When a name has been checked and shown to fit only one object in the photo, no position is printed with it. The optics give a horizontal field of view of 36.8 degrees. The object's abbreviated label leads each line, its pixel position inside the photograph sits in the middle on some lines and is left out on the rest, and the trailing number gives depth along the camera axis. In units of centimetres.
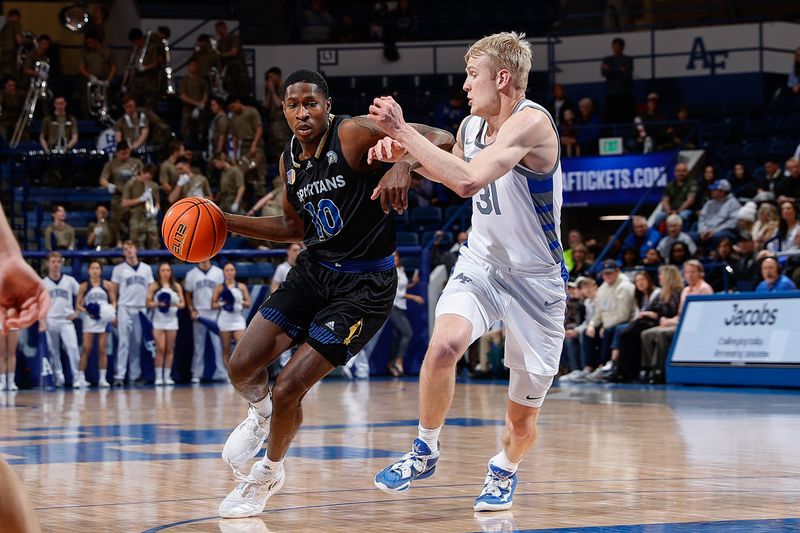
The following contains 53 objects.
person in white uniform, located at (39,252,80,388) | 1642
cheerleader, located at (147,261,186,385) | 1689
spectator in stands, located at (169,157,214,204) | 1767
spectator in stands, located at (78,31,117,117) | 2120
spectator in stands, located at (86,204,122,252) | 1778
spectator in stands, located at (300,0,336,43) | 2458
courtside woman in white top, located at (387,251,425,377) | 1817
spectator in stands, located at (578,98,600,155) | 2114
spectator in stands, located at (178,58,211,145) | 2098
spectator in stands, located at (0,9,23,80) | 2117
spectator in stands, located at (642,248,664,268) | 1644
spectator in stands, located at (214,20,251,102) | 2164
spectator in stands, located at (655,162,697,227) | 1792
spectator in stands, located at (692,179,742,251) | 1659
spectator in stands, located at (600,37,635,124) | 2123
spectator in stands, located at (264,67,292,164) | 2059
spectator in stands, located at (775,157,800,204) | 1591
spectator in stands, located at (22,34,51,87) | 2075
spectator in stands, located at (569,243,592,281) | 1756
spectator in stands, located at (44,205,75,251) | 1755
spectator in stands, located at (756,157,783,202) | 1691
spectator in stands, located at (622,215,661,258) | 1738
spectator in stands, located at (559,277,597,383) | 1622
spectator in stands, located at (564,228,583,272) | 1805
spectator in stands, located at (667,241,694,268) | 1588
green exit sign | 2045
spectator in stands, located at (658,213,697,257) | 1638
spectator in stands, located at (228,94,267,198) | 1956
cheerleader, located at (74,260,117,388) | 1658
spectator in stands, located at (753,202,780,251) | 1503
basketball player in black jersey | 564
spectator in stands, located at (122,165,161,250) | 1764
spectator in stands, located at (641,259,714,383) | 1475
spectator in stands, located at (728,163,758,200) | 1750
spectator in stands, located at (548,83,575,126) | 2139
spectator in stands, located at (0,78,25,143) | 2012
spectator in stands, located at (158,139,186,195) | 1809
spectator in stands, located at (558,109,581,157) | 2089
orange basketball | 590
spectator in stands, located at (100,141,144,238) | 1795
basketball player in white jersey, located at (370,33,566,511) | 552
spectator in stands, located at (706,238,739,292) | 1508
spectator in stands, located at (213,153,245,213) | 1842
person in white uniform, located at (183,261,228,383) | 1728
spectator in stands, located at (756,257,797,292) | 1373
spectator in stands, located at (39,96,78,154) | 1952
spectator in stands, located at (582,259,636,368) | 1570
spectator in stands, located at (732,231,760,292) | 1479
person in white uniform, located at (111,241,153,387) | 1686
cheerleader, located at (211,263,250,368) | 1717
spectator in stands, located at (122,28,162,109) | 2106
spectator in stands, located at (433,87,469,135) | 2114
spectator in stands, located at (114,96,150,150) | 1944
